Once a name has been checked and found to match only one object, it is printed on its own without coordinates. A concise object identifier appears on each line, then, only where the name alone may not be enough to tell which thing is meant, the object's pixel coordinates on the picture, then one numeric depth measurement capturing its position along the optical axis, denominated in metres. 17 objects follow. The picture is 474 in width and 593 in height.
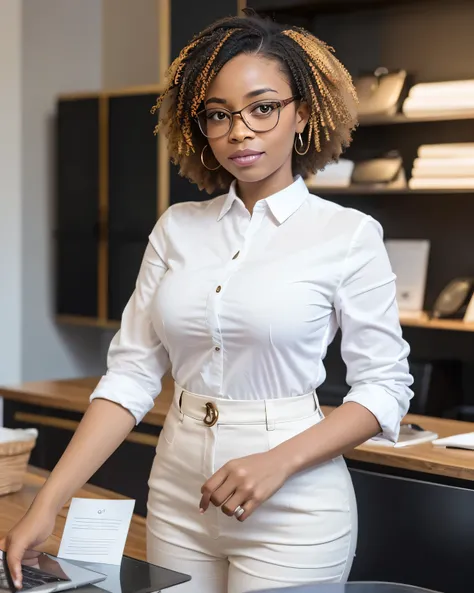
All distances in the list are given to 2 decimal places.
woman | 1.42
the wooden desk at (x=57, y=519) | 1.84
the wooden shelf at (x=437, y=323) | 3.44
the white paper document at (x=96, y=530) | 1.44
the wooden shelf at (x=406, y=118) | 3.47
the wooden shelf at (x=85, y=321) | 4.73
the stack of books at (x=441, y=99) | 3.44
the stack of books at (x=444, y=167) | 3.42
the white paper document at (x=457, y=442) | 2.44
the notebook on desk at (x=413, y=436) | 2.51
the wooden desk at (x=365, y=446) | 2.35
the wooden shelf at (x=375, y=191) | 3.48
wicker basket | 2.11
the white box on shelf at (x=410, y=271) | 3.70
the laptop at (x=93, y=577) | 1.30
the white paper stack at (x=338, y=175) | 3.71
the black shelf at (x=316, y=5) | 3.77
